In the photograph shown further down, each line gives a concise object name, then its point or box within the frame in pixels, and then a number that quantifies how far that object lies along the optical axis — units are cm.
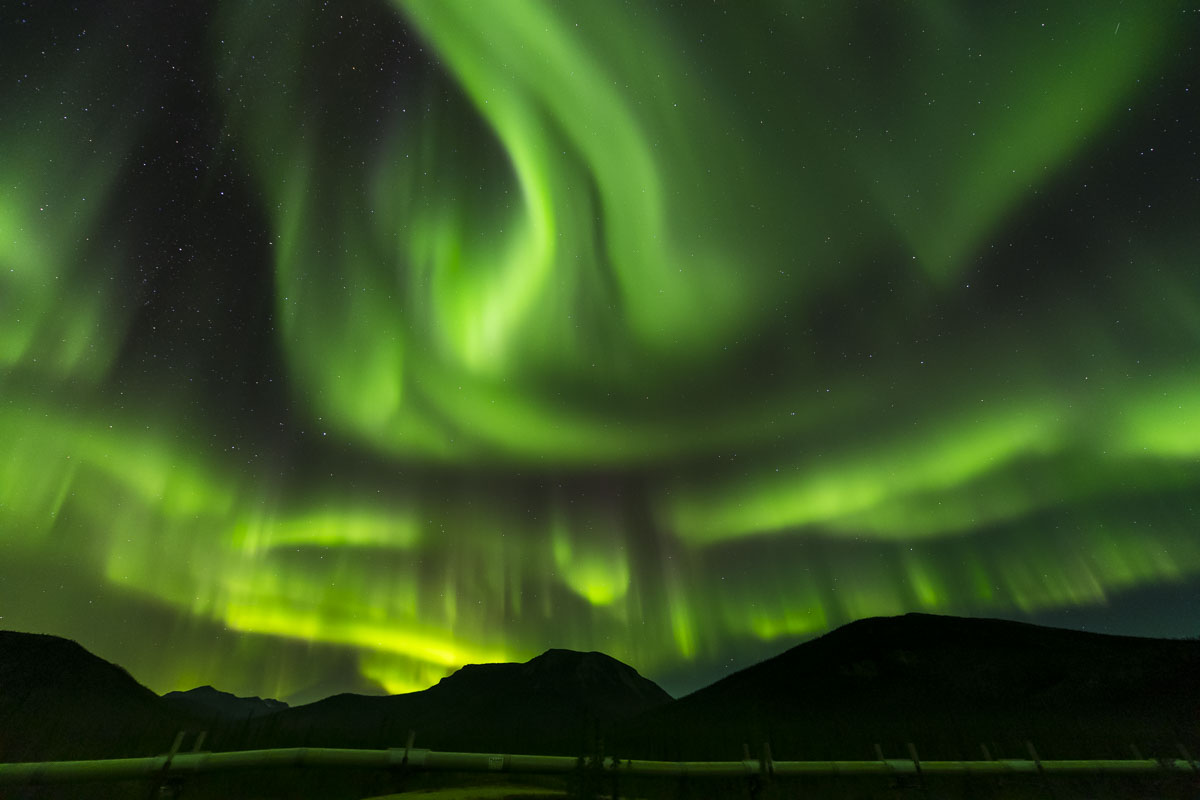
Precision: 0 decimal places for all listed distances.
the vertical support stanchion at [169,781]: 1435
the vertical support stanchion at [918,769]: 1898
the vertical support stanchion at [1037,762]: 2031
